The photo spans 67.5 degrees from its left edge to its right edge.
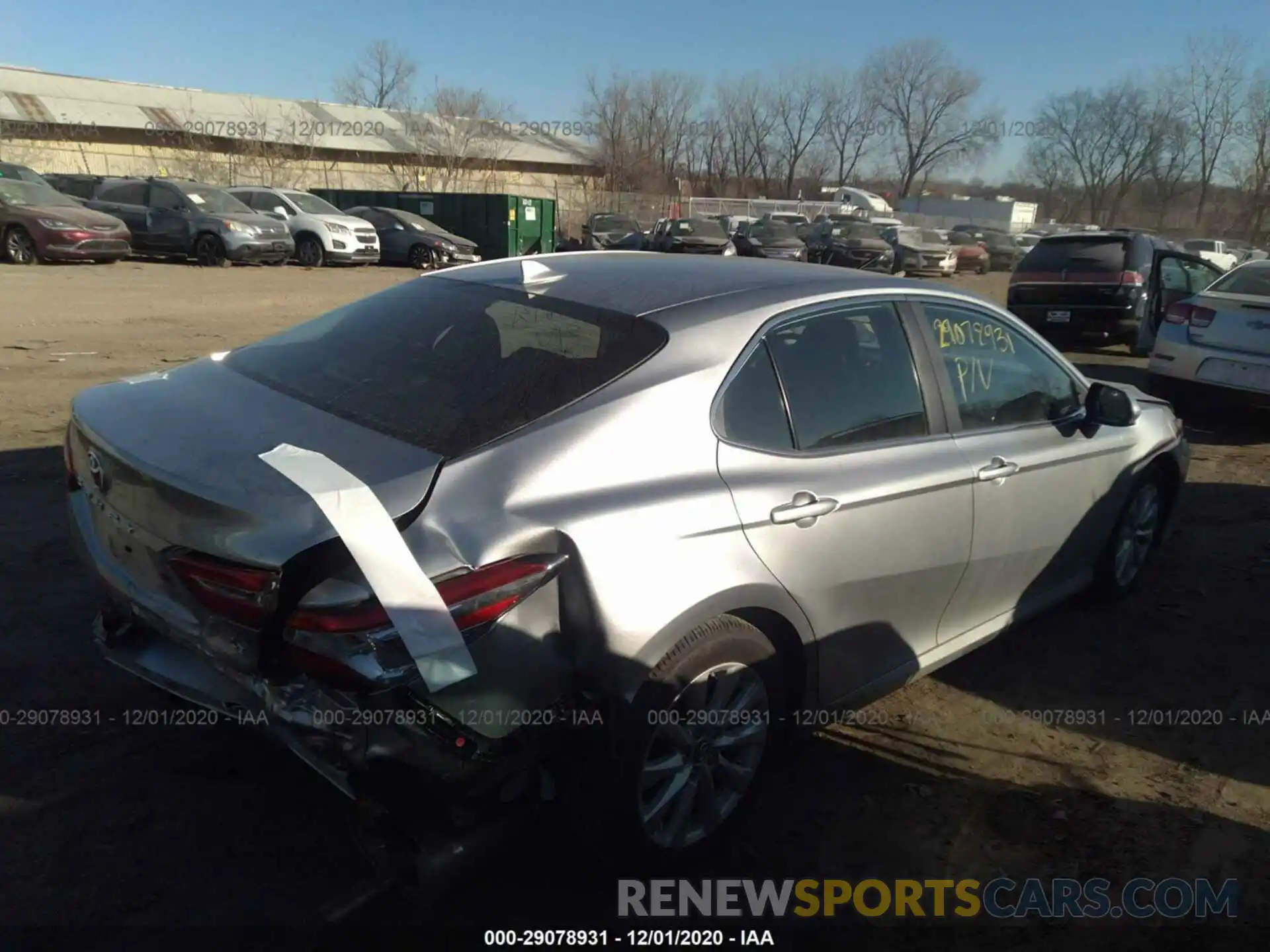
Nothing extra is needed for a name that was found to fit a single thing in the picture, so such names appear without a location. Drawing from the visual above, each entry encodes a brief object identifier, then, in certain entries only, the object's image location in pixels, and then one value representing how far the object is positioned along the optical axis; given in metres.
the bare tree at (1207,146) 56.75
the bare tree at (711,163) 72.19
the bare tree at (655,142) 57.66
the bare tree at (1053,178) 73.50
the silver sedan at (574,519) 2.19
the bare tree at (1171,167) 61.38
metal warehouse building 39.38
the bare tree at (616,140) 55.66
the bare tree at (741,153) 75.56
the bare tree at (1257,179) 53.50
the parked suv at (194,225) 19.00
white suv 21.05
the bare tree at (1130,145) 65.38
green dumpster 25.95
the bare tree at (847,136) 79.50
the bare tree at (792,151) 78.25
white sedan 7.95
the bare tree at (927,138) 79.19
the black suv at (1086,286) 12.03
